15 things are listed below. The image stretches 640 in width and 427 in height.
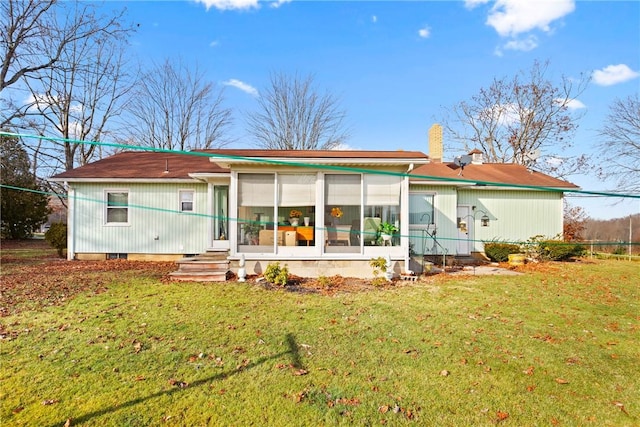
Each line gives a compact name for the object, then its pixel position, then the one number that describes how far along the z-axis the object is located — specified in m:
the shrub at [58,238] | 12.78
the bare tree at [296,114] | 24.48
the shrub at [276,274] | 7.73
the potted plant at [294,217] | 8.79
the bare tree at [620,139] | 21.75
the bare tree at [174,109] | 24.98
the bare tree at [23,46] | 13.16
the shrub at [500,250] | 12.40
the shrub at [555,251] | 12.55
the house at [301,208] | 8.65
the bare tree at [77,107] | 17.36
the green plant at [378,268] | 8.09
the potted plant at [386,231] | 8.87
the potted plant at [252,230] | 8.86
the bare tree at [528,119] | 23.70
